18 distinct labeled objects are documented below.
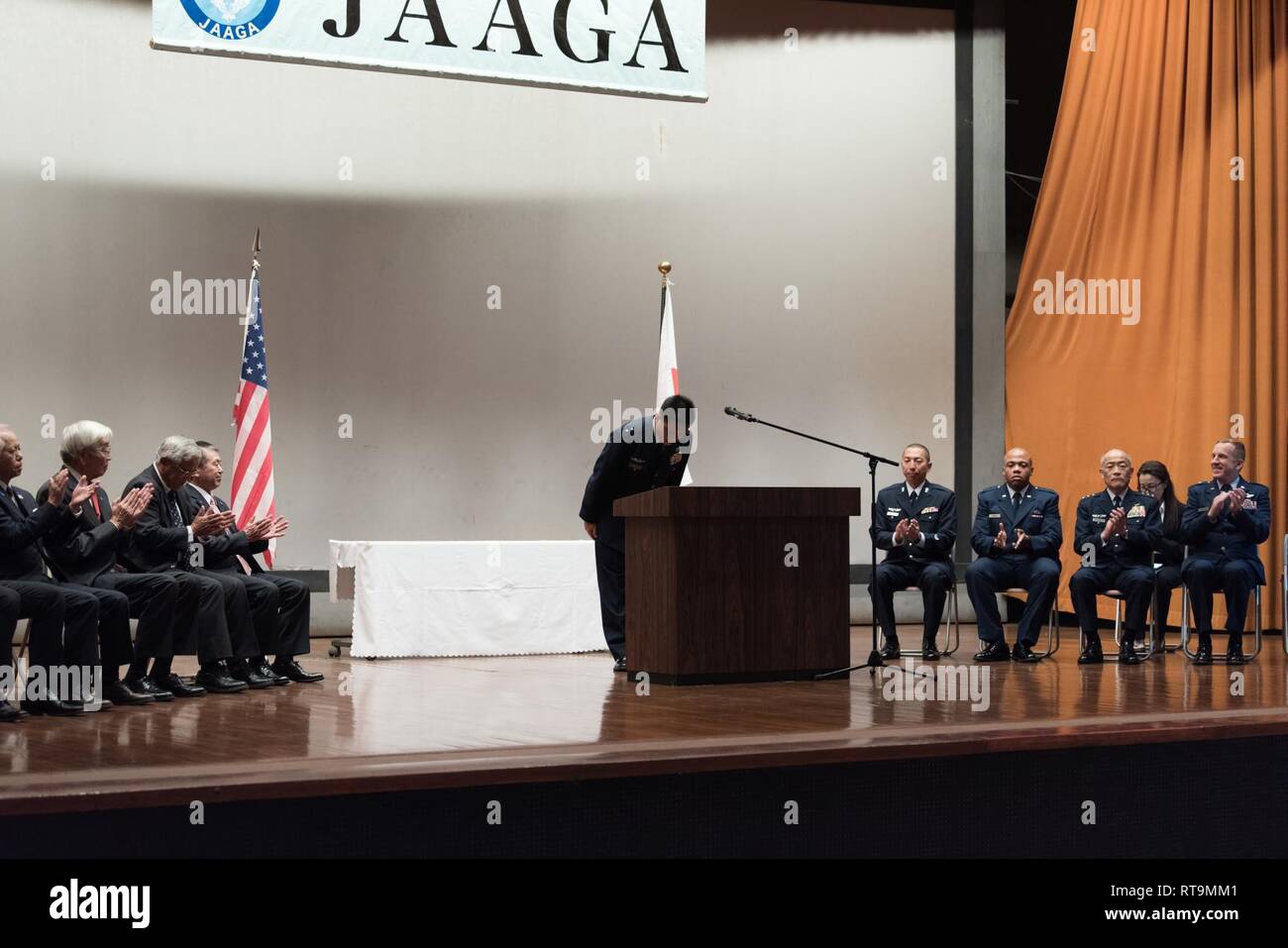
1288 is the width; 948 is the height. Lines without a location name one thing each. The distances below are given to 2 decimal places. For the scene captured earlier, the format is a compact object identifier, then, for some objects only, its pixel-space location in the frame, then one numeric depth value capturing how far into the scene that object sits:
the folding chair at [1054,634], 7.18
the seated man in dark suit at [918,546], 7.38
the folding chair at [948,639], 7.41
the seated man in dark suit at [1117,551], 6.88
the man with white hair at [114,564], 5.18
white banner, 7.37
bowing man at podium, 6.56
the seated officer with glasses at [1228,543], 6.88
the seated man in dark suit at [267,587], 6.02
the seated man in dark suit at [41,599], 4.91
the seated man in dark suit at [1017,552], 7.07
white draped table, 7.55
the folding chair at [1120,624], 7.02
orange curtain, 8.76
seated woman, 7.02
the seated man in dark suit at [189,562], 5.61
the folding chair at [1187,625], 7.08
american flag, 7.55
